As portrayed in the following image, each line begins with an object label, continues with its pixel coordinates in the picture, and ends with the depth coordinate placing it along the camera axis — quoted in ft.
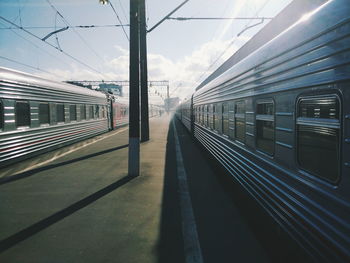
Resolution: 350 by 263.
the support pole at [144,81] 47.01
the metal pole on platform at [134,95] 21.39
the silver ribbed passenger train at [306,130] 6.01
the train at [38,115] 23.49
